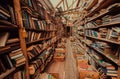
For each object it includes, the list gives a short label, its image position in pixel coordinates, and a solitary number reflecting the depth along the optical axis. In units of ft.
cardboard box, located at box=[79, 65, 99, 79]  6.86
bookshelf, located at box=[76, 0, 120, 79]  5.27
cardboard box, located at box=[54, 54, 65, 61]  12.90
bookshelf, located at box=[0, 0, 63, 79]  3.85
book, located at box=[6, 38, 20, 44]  4.06
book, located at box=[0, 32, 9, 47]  3.64
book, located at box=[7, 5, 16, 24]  4.26
